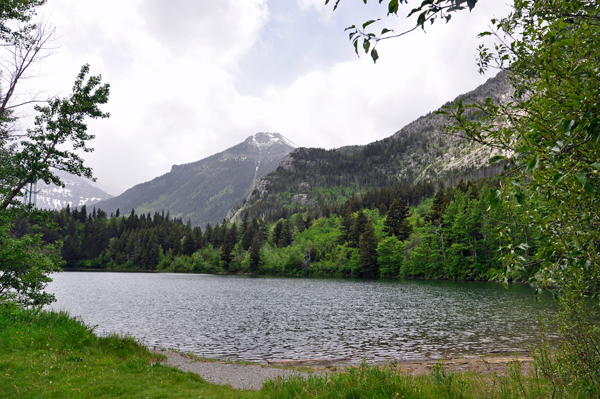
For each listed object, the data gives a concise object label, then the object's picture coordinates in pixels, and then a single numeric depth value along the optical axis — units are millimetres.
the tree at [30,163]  18703
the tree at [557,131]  3393
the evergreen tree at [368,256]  104500
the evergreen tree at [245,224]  161825
